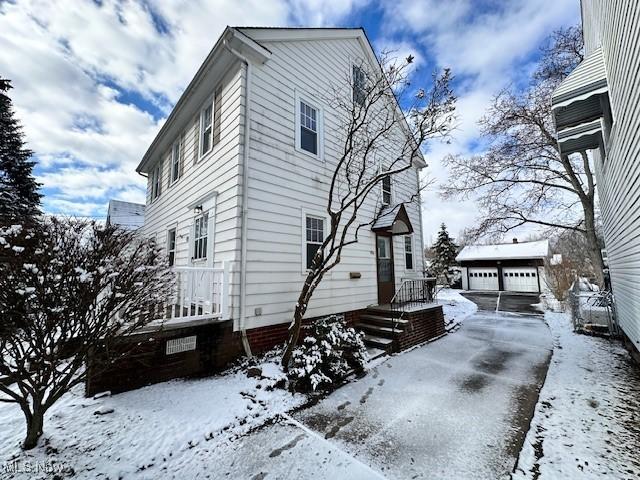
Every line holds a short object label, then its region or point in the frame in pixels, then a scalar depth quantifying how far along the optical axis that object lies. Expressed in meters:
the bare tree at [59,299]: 2.72
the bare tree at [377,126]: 5.33
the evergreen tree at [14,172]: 12.92
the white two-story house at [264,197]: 5.54
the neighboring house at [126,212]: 20.52
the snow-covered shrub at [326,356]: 4.50
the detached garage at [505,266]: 21.09
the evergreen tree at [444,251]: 25.53
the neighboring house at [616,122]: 3.56
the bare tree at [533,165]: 12.23
